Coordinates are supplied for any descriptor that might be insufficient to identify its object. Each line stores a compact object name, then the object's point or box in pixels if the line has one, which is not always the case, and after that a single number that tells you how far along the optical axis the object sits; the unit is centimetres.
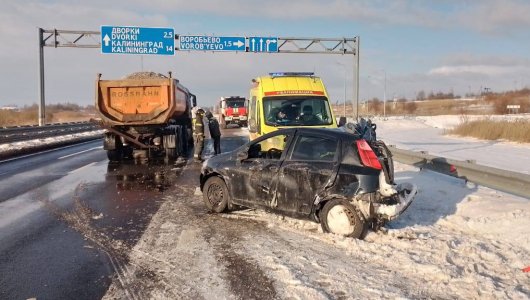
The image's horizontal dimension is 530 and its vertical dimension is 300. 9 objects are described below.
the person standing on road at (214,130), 1719
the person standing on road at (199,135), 1686
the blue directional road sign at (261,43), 3147
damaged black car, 654
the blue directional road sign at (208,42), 3102
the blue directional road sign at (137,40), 2981
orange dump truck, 1631
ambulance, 1145
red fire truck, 4147
